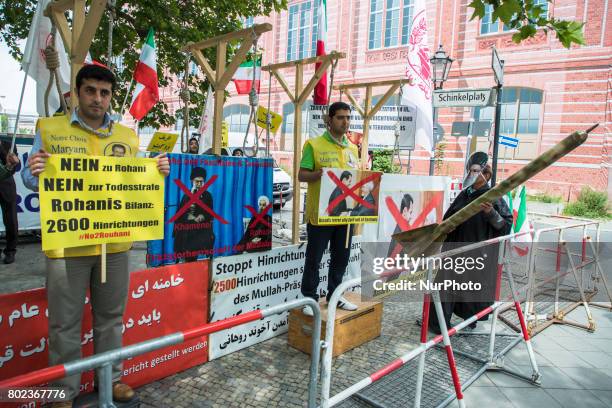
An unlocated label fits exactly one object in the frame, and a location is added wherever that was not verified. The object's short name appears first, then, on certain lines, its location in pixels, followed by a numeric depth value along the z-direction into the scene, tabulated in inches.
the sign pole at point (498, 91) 224.7
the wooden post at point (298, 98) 188.4
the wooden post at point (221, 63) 153.7
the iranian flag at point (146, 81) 166.8
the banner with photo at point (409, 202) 196.7
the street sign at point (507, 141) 418.8
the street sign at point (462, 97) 233.9
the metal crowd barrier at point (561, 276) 174.1
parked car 546.4
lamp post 341.7
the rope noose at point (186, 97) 160.0
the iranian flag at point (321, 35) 206.0
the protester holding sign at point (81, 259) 93.3
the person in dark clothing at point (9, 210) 231.6
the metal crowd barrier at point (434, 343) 78.5
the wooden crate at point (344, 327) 150.0
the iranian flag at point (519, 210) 249.8
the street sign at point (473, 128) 327.1
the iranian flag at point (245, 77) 222.4
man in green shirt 147.6
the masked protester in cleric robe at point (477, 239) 139.3
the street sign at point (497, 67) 223.9
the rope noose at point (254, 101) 165.5
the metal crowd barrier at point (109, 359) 47.1
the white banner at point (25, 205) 286.2
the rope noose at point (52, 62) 121.8
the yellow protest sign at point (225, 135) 331.6
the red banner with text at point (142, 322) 101.9
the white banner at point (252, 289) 144.3
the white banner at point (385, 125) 273.3
